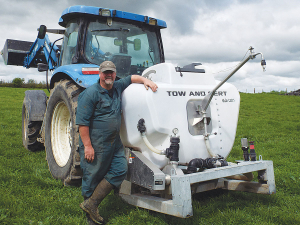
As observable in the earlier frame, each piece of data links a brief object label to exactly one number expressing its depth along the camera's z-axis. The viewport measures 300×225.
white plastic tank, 3.07
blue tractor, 3.76
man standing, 3.01
